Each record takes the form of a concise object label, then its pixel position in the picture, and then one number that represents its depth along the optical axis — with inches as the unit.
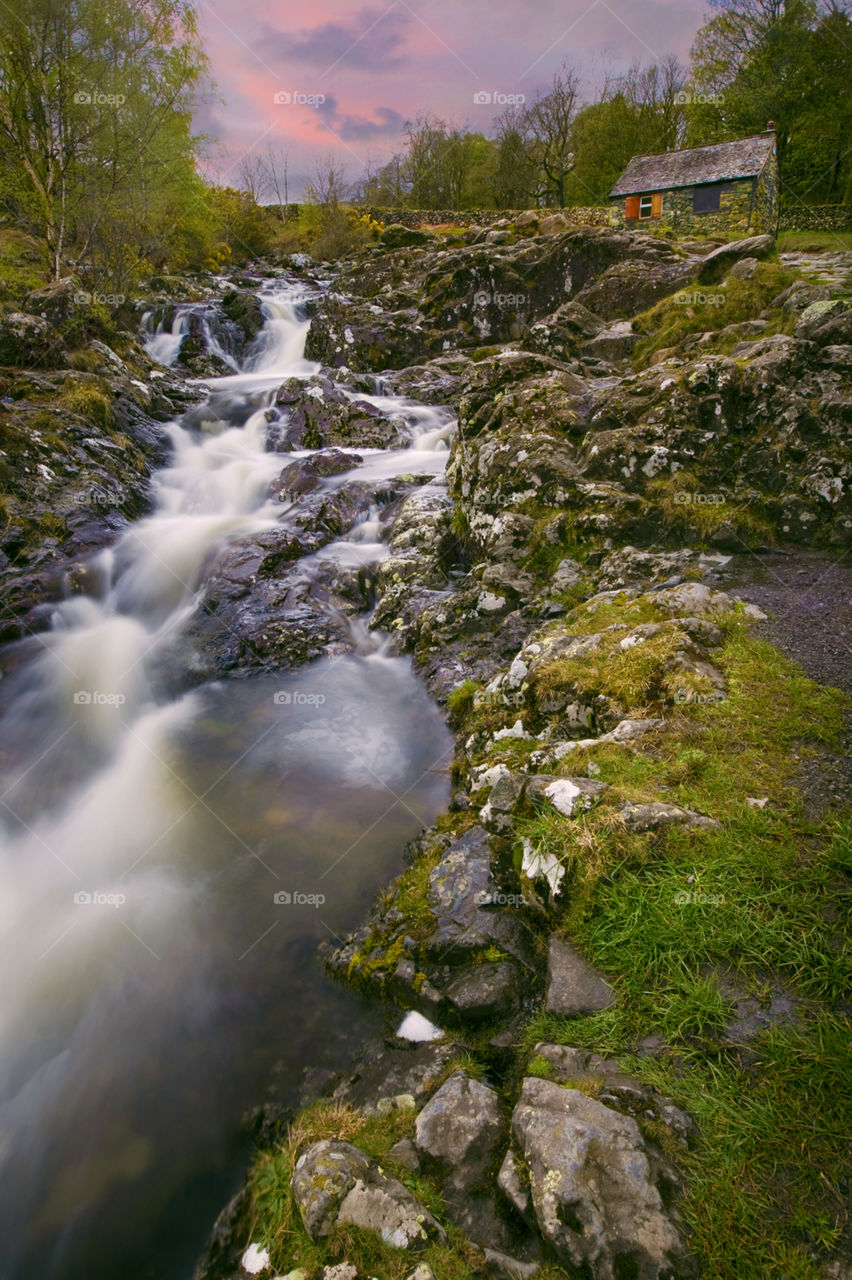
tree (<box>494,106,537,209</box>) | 1921.8
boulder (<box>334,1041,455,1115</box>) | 138.2
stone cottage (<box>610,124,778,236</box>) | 1184.8
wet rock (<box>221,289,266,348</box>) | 981.2
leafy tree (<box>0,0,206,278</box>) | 612.7
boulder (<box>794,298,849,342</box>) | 320.8
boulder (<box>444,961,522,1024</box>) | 142.9
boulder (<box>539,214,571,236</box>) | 1067.9
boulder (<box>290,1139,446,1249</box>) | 102.3
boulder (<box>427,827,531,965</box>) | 156.8
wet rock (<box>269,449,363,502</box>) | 531.8
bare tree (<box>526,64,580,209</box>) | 1875.0
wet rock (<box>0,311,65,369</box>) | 542.9
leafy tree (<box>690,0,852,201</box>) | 1243.8
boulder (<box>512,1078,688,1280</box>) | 90.9
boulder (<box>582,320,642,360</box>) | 521.3
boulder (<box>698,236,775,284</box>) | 527.5
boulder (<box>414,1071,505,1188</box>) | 112.1
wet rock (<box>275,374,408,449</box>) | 628.4
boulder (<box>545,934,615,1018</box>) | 128.2
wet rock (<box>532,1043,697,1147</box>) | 103.7
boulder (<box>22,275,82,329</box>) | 572.1
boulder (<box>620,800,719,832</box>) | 144.7
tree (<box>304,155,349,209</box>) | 1749.5
